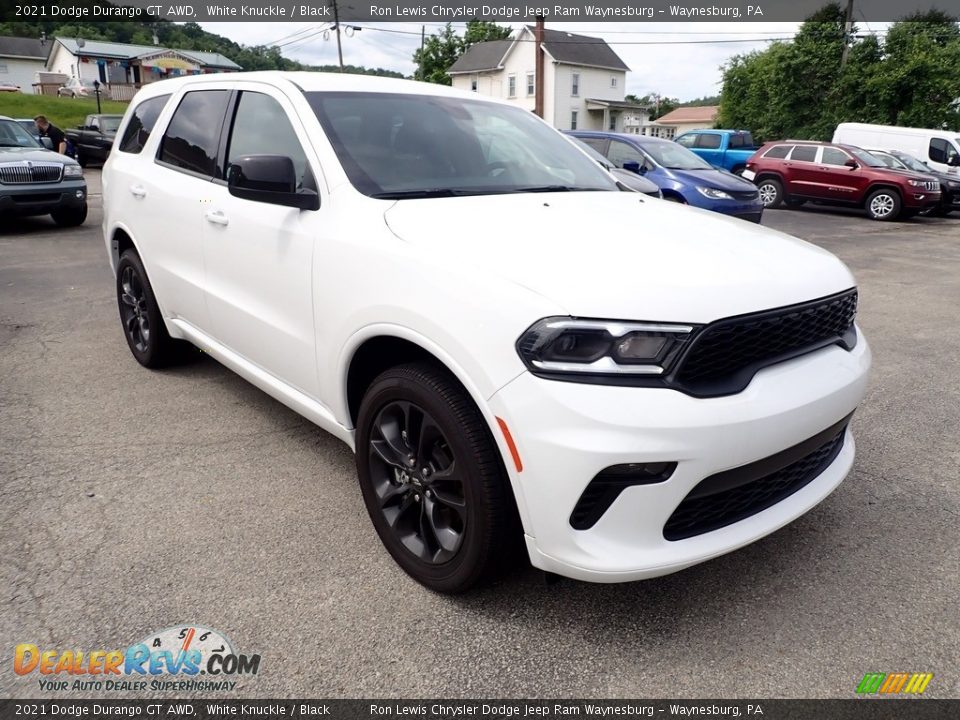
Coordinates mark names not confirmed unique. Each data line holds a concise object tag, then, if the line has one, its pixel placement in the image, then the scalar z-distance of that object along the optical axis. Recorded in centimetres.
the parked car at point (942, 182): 1572
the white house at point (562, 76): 4669
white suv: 194
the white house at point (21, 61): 6969
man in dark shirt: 1516
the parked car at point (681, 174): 1090
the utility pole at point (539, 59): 1952
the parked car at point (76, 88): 5659
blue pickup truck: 2062
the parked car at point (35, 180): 1029
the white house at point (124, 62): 6606
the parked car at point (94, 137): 2088
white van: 1809
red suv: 1488
